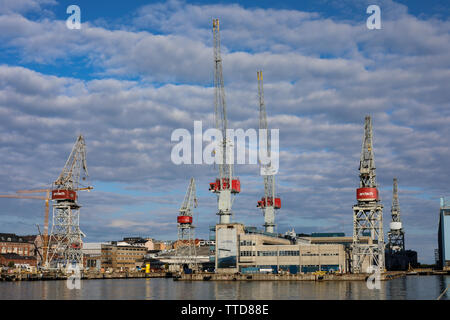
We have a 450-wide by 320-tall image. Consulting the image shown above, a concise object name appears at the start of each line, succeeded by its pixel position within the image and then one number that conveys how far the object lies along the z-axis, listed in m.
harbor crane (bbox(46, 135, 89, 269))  187.38
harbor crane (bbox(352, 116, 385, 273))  159.12
